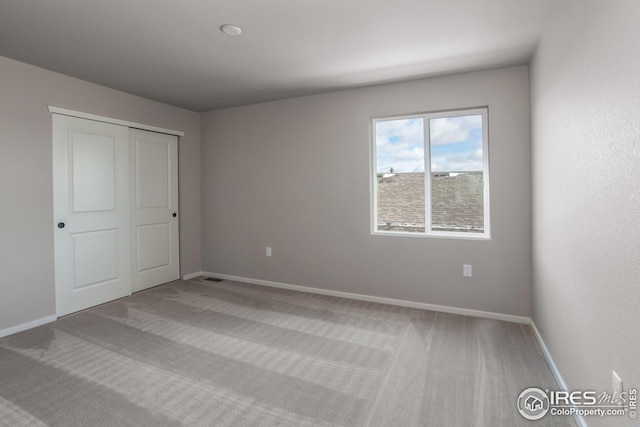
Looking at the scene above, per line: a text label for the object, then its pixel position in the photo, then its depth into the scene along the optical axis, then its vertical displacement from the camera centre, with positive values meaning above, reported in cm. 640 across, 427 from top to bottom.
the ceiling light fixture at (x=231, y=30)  237 +135
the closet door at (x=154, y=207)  414 +4
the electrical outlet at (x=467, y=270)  332 -65
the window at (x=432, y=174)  335 +37
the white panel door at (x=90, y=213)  332 -3
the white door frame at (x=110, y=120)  327 +105
